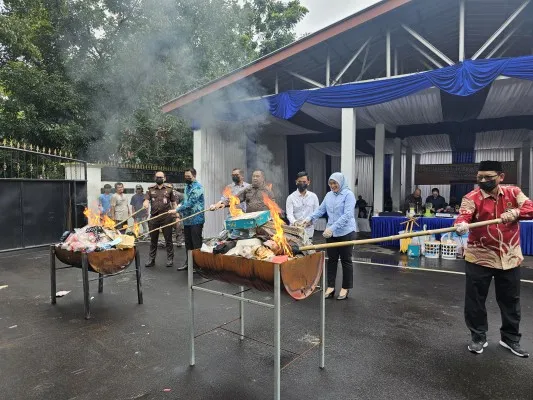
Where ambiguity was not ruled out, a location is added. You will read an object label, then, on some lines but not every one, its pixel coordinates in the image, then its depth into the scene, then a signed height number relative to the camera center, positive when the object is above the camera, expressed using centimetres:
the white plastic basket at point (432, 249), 768 -132
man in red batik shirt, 322 -62
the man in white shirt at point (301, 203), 569 -24
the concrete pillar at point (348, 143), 808 +103
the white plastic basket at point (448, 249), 756 -131
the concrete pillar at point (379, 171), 1088 +53
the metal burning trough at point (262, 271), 270 -68
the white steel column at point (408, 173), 1510 +66
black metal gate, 847 -38
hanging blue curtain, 610 +202
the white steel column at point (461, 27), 656 +300
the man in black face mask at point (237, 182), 652 +11
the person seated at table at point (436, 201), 1122 -40
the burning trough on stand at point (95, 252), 424 -79
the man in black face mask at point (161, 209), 688 -41
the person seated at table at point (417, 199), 1079 -36
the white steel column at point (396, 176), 1323 +46
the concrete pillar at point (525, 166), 1299 +82
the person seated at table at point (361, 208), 1365 -78
